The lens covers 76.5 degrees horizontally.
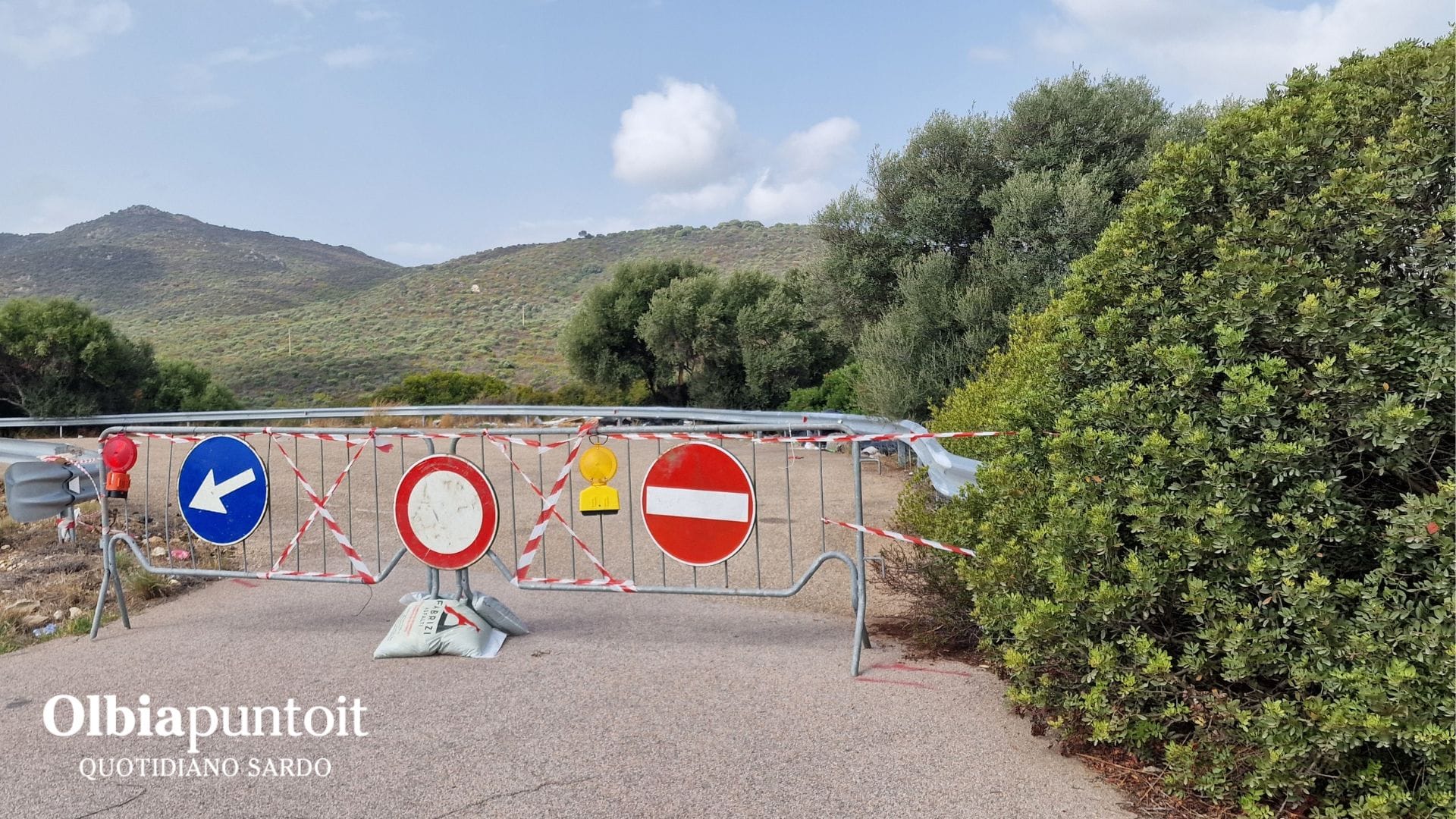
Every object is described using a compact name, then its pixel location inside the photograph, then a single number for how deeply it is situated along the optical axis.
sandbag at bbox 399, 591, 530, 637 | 5.59
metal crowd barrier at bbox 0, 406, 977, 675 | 5.74
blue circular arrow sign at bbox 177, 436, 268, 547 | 6.14
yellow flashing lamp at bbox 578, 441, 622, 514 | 5.58
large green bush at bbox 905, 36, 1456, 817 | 2.79
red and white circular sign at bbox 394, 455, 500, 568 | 5.54
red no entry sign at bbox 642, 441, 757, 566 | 5.39
